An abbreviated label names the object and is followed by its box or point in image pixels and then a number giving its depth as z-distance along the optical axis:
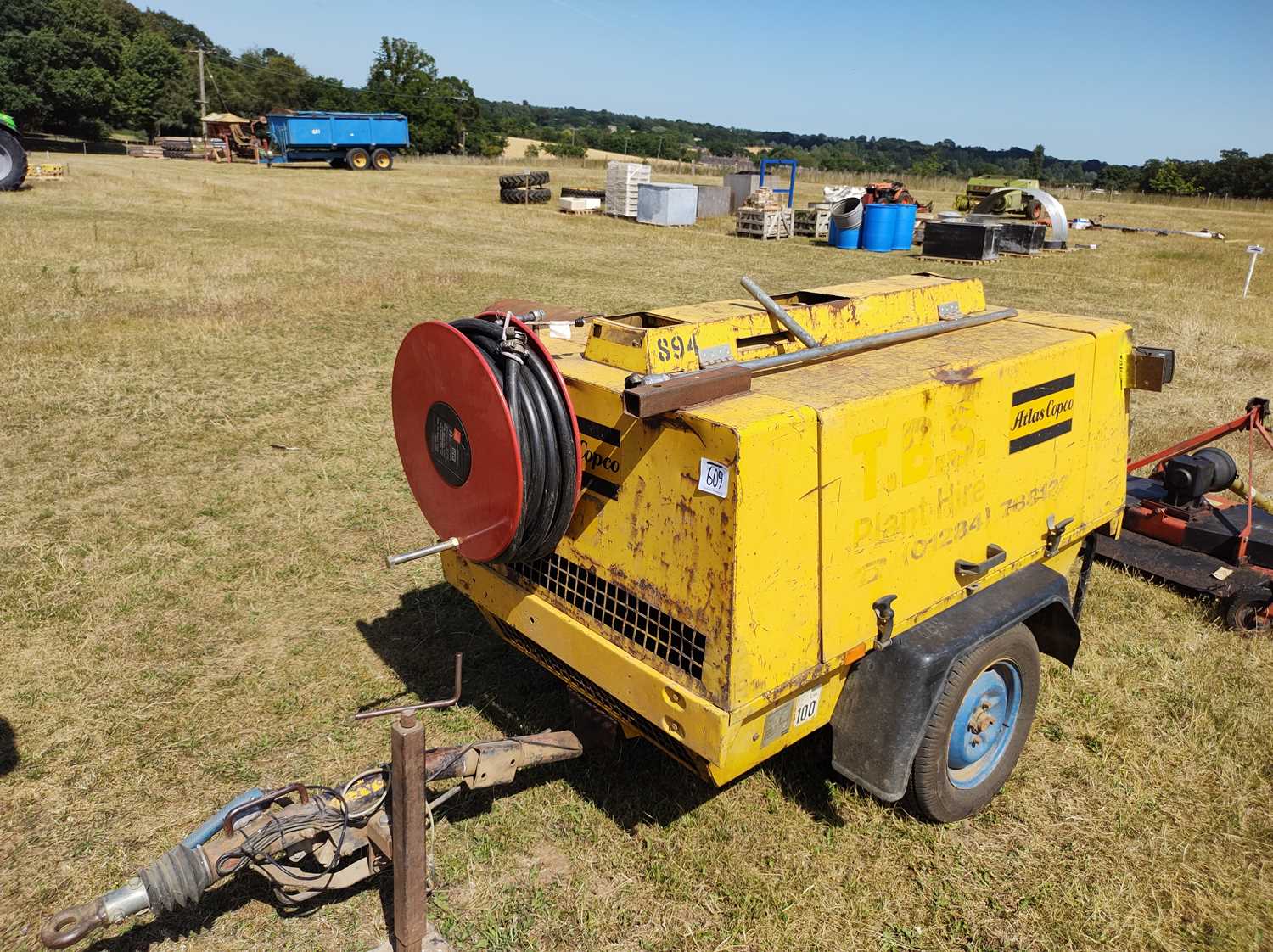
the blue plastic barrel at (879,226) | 21.59
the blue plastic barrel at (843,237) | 22.36
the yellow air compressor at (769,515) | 2.73
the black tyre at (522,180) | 28.12
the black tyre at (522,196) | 28.19
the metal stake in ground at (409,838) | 2.42
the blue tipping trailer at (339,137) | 35.03
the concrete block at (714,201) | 27.03
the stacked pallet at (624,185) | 25.27
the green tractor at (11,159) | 21.78
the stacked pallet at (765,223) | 23.48
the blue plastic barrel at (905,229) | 21.86
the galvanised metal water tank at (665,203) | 24.78
